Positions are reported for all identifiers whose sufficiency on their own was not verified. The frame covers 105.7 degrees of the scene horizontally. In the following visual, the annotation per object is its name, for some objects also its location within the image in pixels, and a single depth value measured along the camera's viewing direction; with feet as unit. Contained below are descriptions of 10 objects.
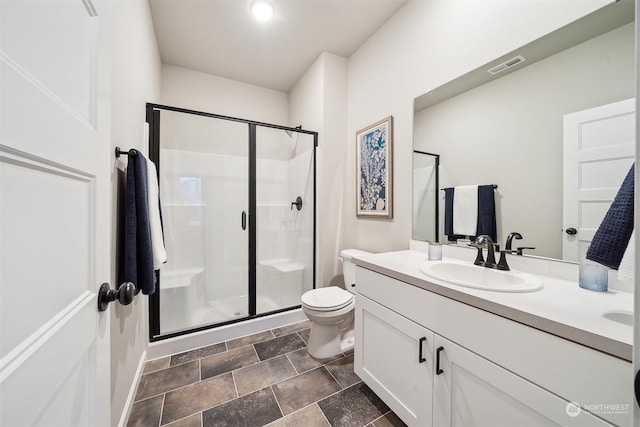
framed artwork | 6.48
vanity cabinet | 2.16
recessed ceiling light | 5.87
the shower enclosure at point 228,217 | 6.51
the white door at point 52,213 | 1.12
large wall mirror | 3.12
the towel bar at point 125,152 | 3.72
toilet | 5.59
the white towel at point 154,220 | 4.52
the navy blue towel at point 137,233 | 3.83
